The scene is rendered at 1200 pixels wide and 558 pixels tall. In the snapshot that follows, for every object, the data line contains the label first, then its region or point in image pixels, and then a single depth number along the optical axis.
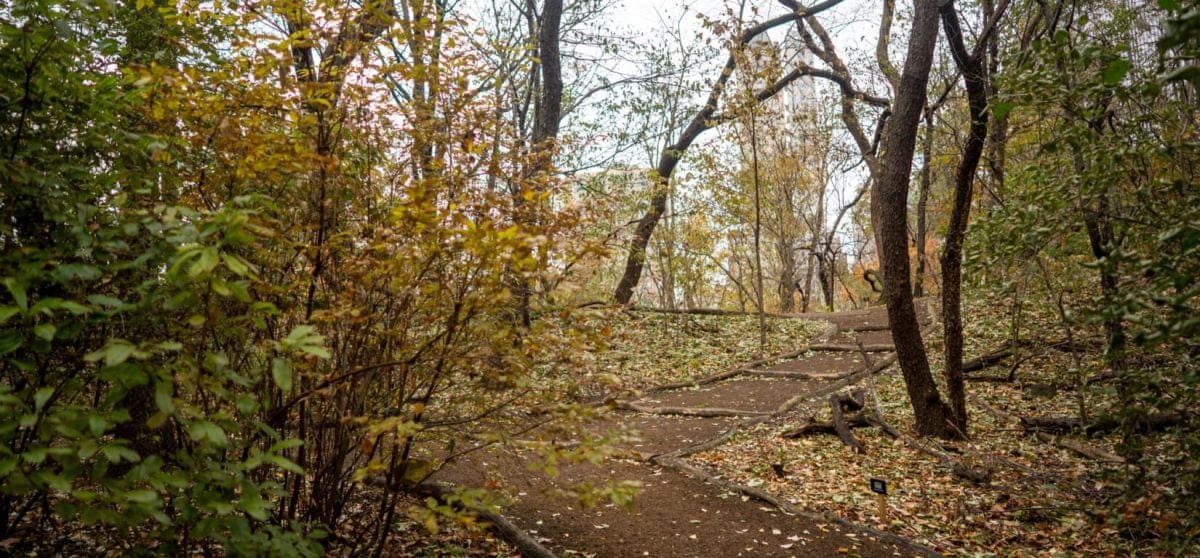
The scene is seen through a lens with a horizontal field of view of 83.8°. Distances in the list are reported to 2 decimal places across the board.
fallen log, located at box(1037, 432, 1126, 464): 6.01
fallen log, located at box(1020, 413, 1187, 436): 6.24
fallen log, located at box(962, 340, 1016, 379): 9.52
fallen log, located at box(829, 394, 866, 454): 6.74
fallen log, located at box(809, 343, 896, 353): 11.50
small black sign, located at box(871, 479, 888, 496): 4.72
